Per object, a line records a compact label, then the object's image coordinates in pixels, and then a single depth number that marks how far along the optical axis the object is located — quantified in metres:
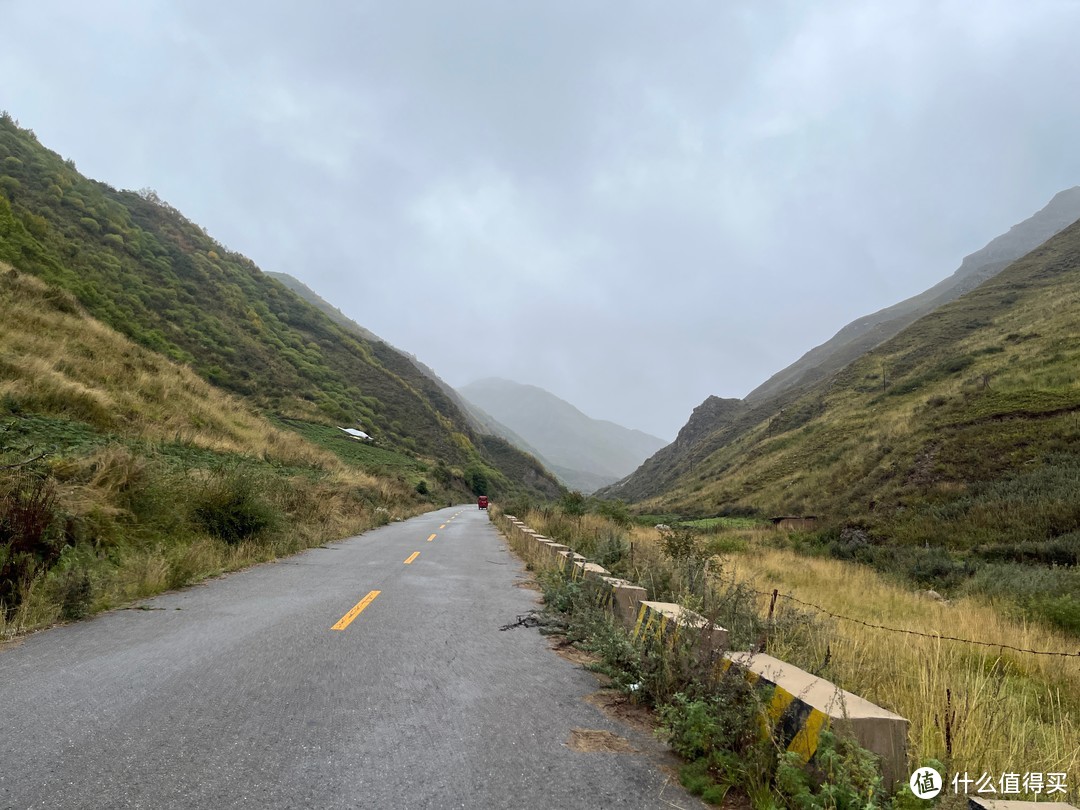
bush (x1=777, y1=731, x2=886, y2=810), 2.73
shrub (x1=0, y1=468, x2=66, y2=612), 6.38
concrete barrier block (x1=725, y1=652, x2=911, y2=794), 3.04
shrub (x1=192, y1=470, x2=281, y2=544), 11.78
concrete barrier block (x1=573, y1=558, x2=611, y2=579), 8.19
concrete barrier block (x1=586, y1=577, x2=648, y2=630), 6.41
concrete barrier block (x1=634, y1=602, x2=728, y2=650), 4.39
